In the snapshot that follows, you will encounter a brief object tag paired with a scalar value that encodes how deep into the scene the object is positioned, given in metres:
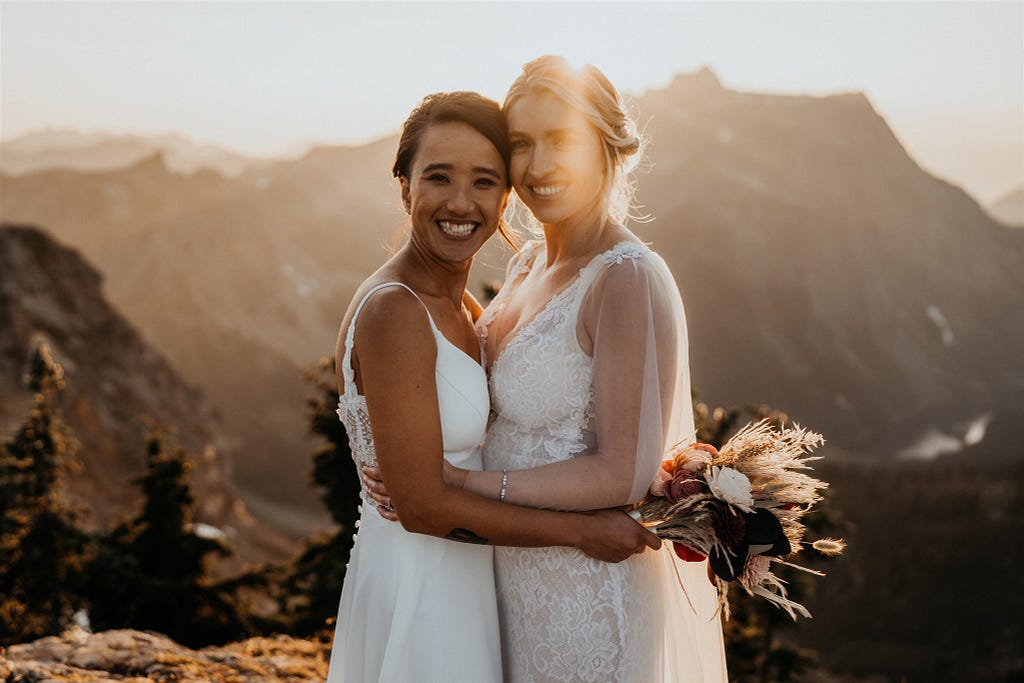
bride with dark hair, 2.78
